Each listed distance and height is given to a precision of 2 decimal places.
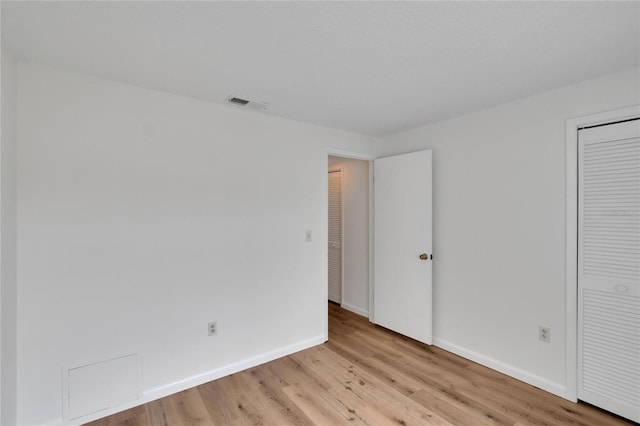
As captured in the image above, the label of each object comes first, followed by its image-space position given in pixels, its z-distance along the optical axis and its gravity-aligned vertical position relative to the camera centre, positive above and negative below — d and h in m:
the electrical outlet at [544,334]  2.40 -0.96
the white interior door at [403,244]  3.21 -0.36
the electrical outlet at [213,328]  2.56 -0.98
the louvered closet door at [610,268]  2.03 -0.38
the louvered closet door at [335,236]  4.60 -0.37
